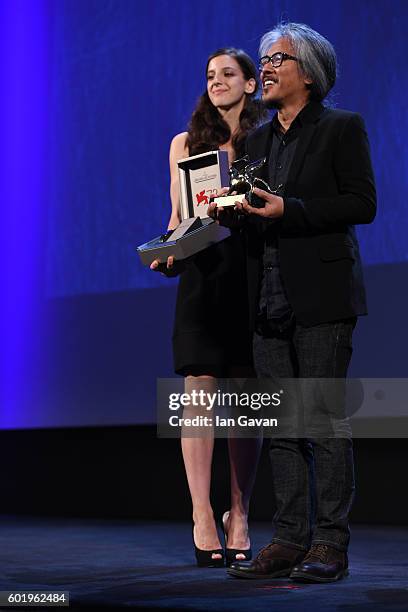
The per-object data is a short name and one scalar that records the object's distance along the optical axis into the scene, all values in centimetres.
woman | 498
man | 418
